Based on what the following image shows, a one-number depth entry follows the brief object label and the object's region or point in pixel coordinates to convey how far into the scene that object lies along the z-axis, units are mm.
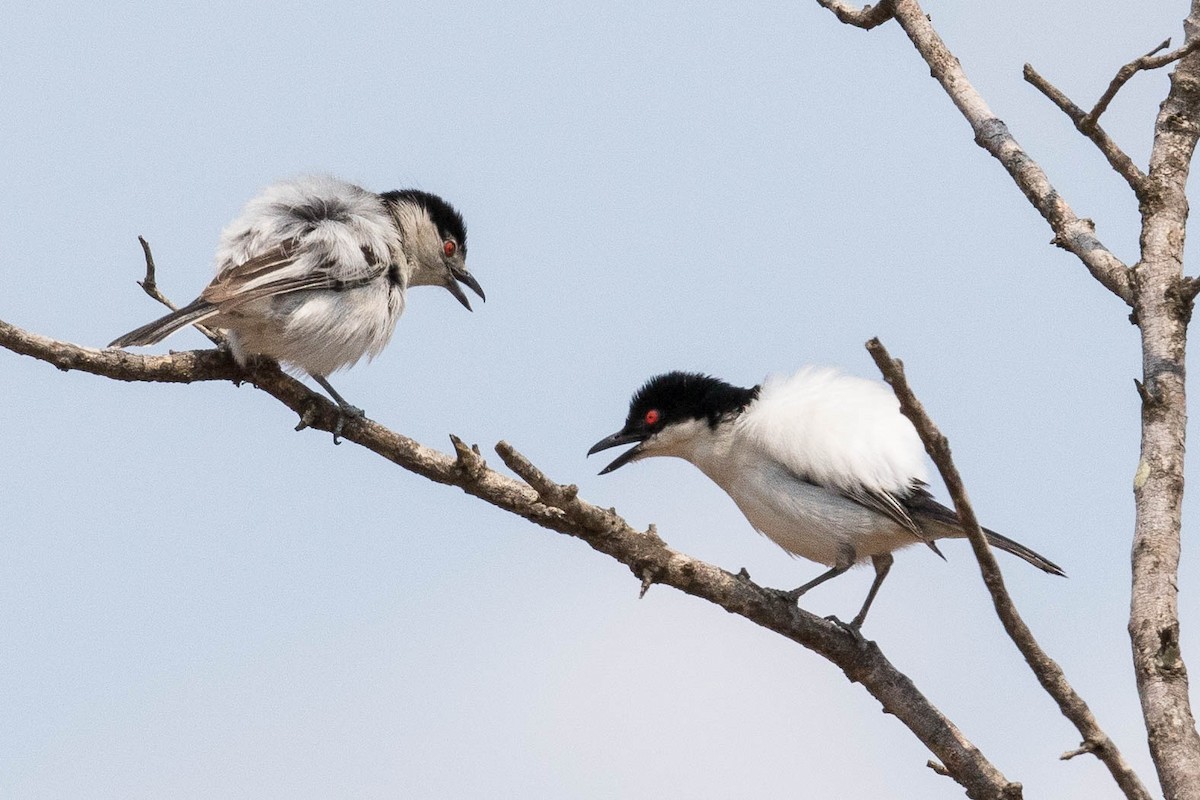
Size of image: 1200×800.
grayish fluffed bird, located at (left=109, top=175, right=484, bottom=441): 12930
